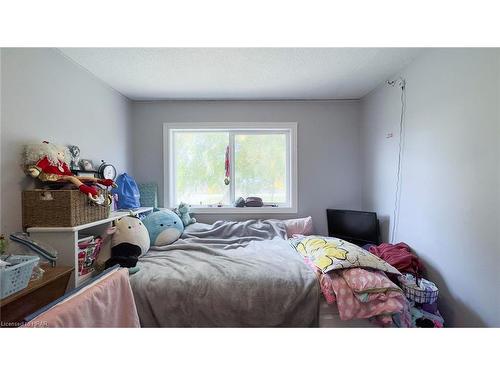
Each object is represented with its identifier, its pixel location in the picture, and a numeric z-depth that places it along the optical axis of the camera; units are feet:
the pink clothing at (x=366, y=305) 3.85
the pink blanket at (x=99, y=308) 1.91
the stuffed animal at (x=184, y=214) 7.44
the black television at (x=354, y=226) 6.63
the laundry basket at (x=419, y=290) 4.29
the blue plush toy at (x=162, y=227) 6.09
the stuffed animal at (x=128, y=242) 4.67
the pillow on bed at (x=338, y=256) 4.33
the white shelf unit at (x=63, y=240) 3.84
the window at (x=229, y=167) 8.34
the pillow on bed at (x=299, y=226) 7.57
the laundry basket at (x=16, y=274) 2.61
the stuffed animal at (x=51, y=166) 3.94
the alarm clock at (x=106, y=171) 5.98
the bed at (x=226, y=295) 4.13
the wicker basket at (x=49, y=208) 3.89
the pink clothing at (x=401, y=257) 5.08
